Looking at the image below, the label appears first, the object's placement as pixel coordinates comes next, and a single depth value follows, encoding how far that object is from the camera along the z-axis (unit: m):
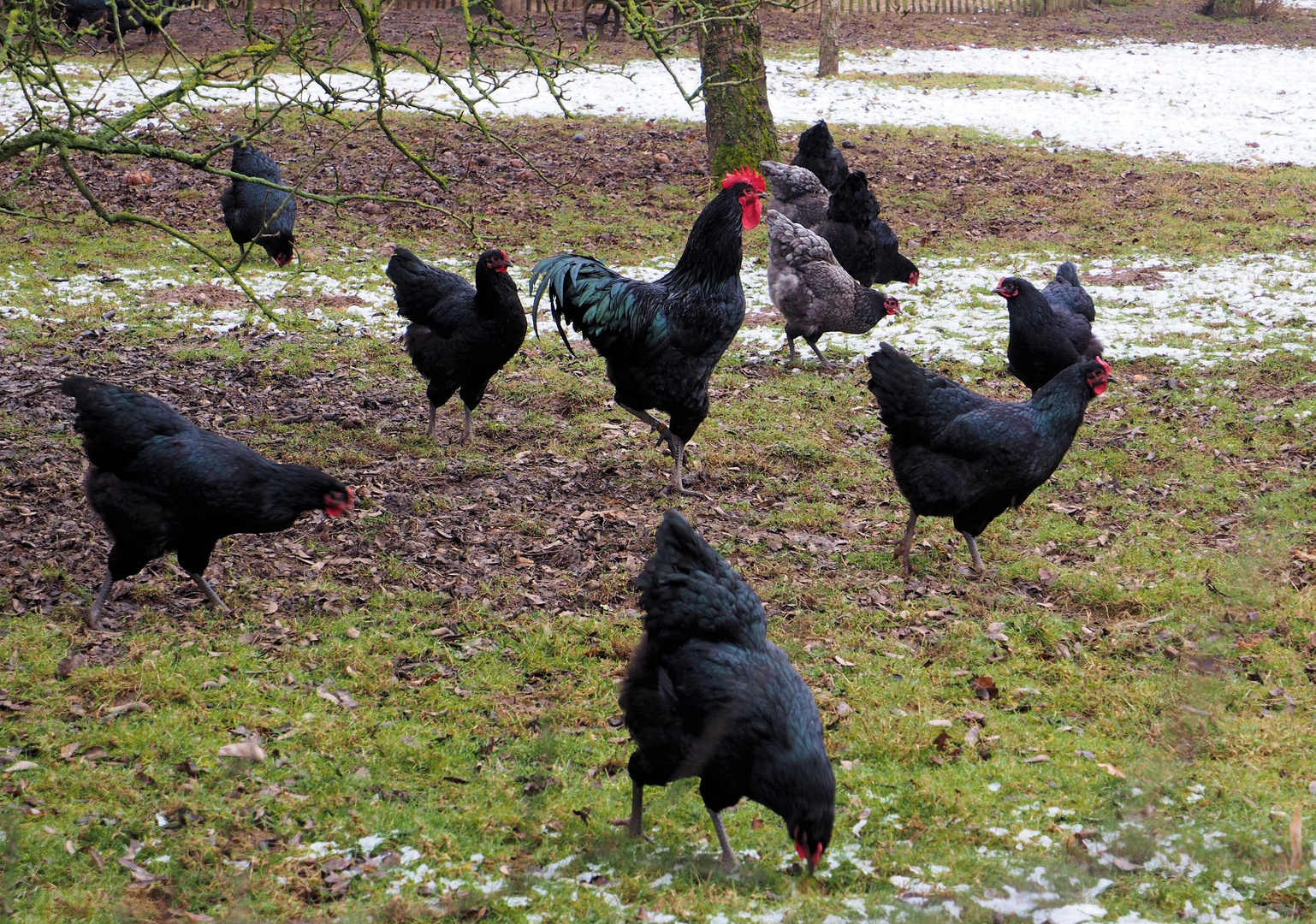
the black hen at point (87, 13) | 20.25
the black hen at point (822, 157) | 13.84
